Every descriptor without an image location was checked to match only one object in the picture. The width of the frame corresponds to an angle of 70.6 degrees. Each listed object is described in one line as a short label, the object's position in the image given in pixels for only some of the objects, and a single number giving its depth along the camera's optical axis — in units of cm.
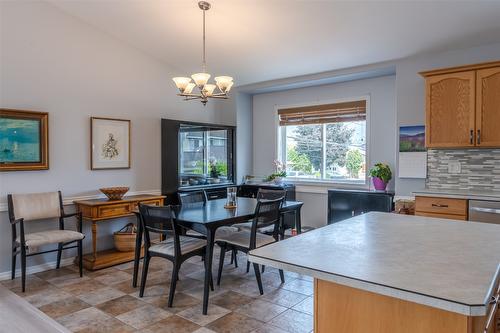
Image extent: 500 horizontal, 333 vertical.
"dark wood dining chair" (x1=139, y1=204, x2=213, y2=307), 298
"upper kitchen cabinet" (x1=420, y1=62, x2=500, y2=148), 353
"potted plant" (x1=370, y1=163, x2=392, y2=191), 468
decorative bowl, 423
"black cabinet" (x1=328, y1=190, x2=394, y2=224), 455
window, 532
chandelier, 325
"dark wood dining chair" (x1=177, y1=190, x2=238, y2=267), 386
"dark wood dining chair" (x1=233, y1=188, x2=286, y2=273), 399
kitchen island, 105
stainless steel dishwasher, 324
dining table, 292
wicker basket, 440
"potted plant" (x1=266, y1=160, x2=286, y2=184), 577
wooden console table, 397
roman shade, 527
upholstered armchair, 342
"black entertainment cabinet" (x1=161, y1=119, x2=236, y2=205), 502
